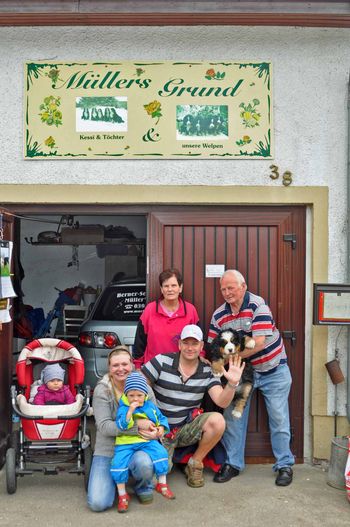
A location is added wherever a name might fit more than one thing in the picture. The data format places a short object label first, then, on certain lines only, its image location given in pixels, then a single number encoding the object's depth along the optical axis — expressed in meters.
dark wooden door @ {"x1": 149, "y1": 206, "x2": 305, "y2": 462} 5.91
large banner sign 5.81
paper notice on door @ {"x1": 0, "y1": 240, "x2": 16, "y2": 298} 5.43
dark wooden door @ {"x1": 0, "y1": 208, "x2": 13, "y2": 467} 5.70
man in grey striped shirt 5.19
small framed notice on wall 5.59
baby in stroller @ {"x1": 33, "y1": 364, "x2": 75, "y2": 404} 5.15
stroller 4.95
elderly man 5.38
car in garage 6.82
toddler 4.66
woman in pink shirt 5.48
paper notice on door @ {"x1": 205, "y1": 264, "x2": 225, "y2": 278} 5.96
